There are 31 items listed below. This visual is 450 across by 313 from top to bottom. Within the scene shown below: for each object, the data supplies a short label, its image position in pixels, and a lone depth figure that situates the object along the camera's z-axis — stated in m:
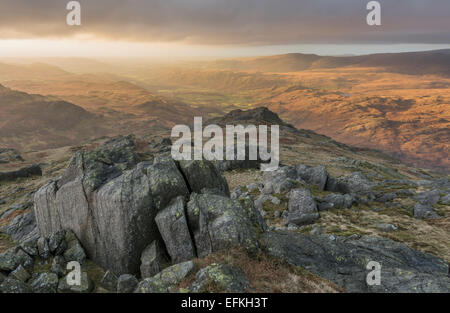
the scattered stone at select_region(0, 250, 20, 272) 15.76
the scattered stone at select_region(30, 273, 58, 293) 14.81
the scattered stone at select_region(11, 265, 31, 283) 15.34
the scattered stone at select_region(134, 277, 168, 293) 12.98
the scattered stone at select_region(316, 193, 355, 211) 34.22
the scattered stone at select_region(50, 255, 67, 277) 16.19
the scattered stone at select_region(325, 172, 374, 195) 43.22
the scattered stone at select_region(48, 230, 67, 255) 18.48
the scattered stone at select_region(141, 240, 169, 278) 16.58
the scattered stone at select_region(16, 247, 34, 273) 16.70
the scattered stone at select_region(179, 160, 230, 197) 20.86
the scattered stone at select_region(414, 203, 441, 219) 33.38
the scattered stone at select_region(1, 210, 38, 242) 31.88
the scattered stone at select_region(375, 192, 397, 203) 40.56
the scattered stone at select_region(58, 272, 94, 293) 14.98
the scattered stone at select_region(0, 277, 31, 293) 13.60
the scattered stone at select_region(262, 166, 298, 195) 38.72
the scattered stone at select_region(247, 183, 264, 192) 44.04
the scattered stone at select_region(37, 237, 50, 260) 18.04
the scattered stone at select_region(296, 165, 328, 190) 43.58
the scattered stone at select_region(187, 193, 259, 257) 15.89
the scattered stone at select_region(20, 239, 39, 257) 17.83
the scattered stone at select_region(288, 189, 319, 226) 30.97
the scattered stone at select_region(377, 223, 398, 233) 28.98
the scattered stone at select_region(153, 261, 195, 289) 13.46
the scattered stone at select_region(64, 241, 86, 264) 18.33
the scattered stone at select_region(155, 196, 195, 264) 16.66
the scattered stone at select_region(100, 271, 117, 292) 15.69
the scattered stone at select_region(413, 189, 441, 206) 38.12
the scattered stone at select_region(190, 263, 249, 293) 12.43
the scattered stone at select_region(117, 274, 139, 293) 14.24
